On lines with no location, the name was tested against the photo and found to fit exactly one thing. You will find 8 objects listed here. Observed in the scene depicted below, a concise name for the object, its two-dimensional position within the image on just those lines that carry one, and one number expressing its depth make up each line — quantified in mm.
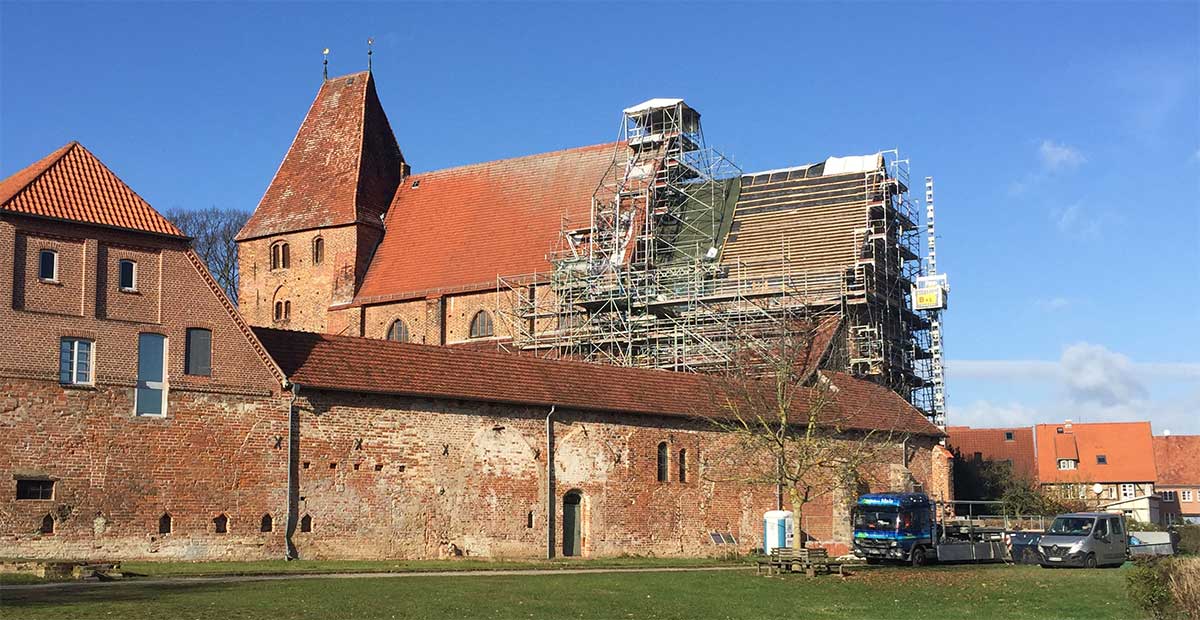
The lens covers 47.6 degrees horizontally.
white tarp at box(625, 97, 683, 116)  56500
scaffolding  49750
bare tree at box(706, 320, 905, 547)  35625
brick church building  29281
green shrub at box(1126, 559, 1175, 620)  19000
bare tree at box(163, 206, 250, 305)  72750
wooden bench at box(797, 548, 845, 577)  28703
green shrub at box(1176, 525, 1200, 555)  41459
